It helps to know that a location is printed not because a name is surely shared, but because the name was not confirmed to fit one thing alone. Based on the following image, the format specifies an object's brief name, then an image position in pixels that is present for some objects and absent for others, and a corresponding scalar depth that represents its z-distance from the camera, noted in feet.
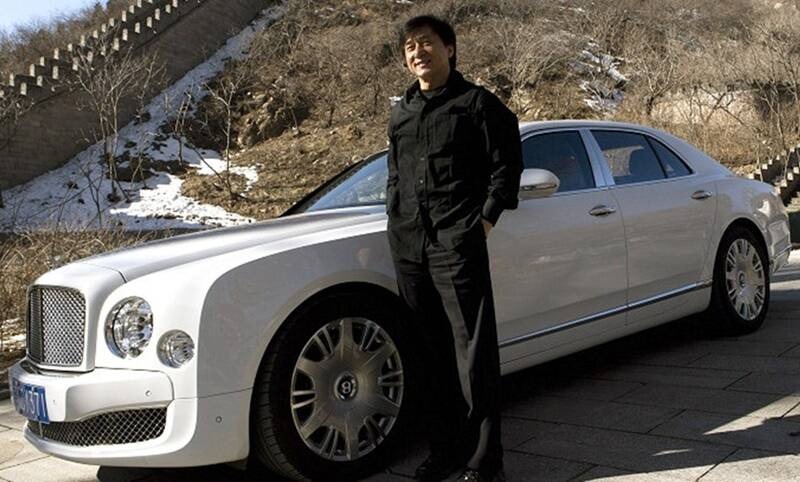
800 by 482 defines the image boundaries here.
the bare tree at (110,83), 97.96
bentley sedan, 9.50
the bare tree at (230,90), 102.17
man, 9.89
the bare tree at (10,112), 90.48
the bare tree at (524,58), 104.88
